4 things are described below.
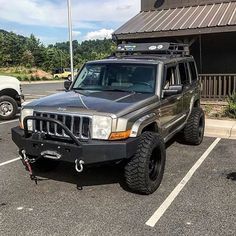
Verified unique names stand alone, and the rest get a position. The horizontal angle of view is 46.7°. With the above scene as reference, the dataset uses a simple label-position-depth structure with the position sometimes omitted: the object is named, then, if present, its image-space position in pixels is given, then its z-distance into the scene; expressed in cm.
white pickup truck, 797
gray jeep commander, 329
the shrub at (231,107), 746
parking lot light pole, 1061
